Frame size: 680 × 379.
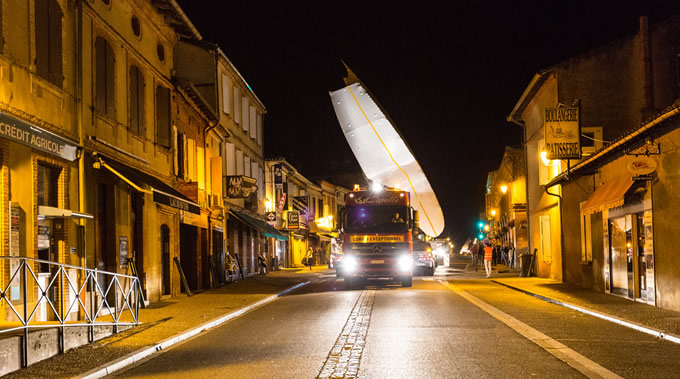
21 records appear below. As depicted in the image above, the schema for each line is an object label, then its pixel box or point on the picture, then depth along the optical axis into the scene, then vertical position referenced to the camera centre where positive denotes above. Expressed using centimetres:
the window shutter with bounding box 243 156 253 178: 3788 +310
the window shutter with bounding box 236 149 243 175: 3588 +317
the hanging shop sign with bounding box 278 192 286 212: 4603 +143
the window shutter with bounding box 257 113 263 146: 4288 +567
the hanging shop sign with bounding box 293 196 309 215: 5119 +148
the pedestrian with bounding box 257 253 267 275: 3884 -206
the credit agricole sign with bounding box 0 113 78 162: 1129 +161
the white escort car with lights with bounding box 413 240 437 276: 3756 -196
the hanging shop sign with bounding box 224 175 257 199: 3041 +164
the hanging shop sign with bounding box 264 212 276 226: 4150 +49
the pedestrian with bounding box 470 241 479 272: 4391 -178
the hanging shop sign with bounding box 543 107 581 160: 2320 +271
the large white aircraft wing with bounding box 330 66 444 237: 3722 +395
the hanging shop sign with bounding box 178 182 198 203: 2398 +118
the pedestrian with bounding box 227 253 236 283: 3105 -181
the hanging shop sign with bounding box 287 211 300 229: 4678 +32
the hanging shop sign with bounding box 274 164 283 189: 4650 +304
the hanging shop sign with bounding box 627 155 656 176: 1634 +113
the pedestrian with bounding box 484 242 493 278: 3407 -176
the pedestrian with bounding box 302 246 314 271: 4951 -238
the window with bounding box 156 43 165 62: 2273 +553
